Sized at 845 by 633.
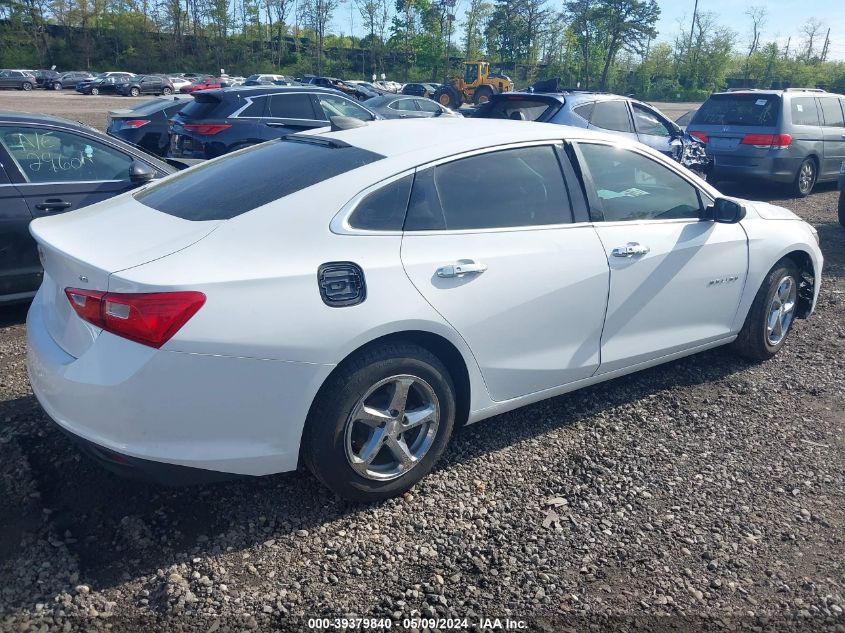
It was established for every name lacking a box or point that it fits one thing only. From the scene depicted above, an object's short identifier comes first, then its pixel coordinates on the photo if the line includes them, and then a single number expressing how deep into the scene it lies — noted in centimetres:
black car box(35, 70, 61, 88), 5325
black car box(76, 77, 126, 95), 4791
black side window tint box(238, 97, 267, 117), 1038
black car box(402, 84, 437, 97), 3795
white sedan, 263
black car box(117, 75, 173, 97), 4828
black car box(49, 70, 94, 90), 5210
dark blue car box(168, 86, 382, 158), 1006
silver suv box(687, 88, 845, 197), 1129
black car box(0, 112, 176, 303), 489
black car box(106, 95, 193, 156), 1132
